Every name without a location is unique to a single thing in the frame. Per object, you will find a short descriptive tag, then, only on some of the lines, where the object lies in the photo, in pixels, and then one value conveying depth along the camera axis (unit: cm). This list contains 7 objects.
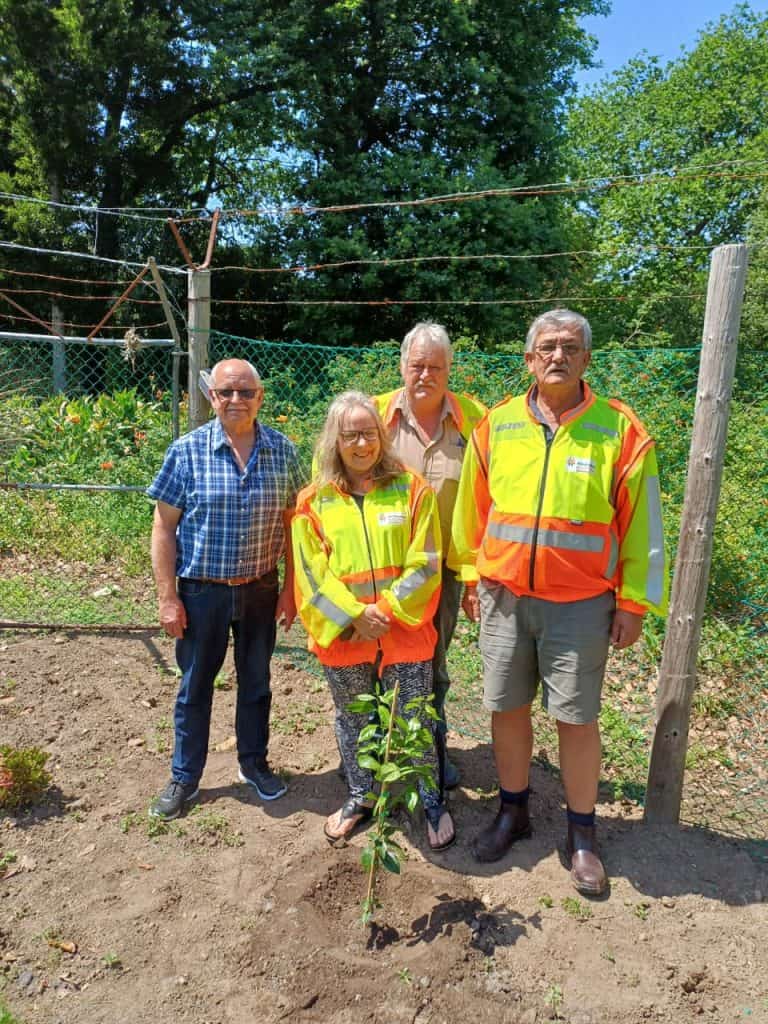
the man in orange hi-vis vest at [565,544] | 239
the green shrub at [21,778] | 301
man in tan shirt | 274
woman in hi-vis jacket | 260
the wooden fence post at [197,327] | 402
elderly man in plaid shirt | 280
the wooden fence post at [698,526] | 262
